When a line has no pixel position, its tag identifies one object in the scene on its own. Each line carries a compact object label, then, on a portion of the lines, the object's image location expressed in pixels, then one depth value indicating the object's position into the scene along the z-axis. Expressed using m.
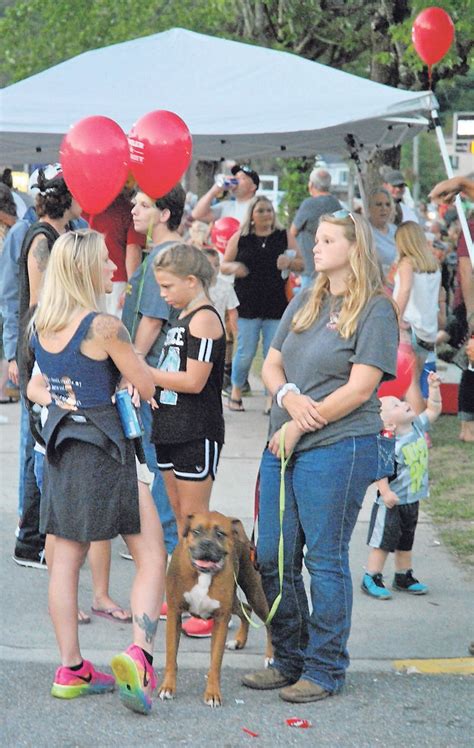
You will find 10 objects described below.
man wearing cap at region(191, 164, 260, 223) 22.55
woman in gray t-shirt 9.01
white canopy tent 17.25
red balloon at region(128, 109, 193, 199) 11.82
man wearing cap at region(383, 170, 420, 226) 23.67
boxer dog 9.18
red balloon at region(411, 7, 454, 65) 17.67
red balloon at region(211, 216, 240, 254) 24.11
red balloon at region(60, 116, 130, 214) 11.16
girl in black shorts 10.22
